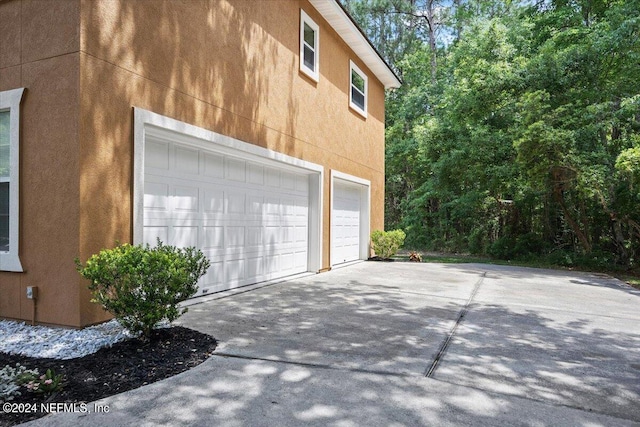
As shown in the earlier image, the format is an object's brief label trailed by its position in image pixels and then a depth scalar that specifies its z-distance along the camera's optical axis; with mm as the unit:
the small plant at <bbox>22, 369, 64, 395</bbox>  2955
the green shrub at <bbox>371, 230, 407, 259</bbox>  13375
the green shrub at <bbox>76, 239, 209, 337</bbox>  3811
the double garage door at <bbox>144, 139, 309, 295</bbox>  5742
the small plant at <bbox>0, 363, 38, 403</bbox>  2879
